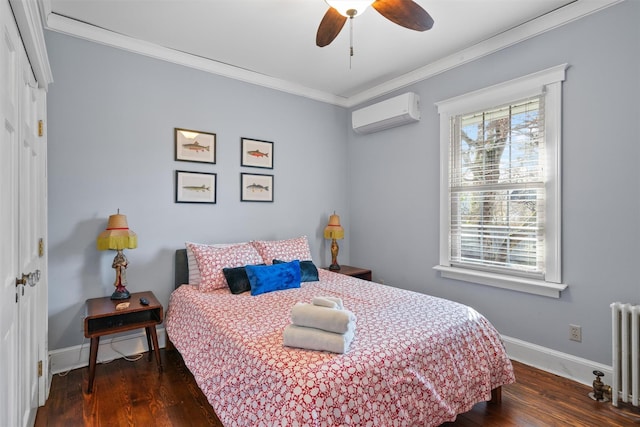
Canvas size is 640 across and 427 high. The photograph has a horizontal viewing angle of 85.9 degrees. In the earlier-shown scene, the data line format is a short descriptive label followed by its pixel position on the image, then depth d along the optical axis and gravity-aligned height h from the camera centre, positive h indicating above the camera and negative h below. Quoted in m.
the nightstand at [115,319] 2.39 -0.81
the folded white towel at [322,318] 1.67 -0.53
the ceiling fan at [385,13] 1.85 +1.13
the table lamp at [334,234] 3.97 -0.25
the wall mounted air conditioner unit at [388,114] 3.54 +1.08
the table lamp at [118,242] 2.65 -0.23
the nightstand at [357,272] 3.89 -0.68
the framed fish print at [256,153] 3.61 +0.63
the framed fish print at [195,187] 3.21 +0.24
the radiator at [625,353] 2.12 -0.89
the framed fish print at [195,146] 3.20 +0.63
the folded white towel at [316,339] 1.65 -0.62
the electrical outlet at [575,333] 2.53 -0.89
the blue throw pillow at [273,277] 2.82 -0.55
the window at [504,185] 2.64 +0.24
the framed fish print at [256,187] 3.61 +0.26
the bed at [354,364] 1.48 -0.77
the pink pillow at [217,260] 2.89 -0.43
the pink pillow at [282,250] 3.33 -0.37
